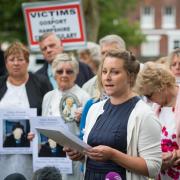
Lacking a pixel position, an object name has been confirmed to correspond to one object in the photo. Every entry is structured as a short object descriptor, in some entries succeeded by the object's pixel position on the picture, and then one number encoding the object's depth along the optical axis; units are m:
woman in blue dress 4.71
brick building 66.49
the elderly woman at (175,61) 7.01
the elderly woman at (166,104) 5.46
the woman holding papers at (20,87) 6.84
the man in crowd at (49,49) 8.13
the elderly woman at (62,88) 6.87
